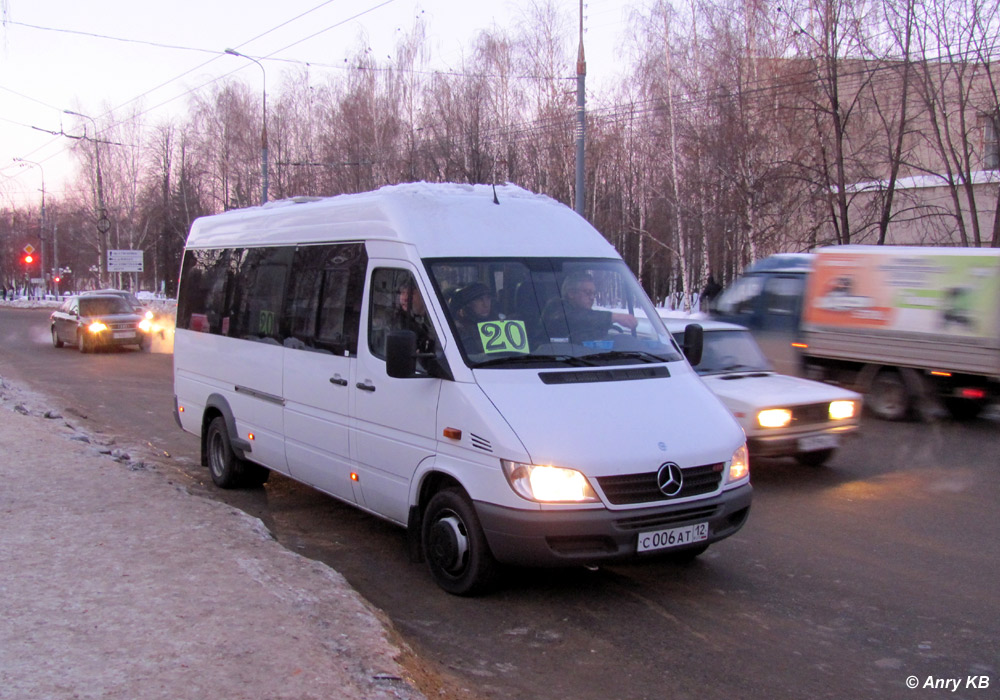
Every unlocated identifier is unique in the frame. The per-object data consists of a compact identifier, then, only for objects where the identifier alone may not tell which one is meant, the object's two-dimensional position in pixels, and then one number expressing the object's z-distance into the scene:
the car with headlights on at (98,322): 24.38
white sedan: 8.85
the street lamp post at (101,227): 53.72
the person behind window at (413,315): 5.72
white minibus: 5.01
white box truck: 12.02
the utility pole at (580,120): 21.23
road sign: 57.09
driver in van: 5.82
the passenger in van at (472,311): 5.57
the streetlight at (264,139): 29.55
